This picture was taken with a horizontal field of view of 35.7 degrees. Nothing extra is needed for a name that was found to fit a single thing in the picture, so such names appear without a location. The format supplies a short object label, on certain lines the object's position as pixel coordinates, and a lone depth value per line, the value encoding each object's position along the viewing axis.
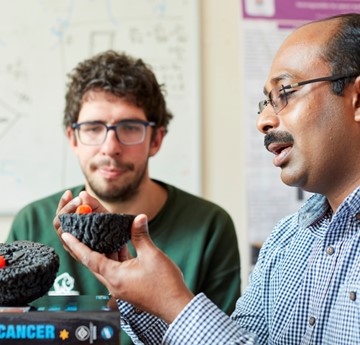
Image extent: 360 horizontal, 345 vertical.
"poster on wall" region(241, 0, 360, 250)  2.31
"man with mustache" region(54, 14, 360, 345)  1.01
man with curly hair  1.59
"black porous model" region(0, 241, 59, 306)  0.77
